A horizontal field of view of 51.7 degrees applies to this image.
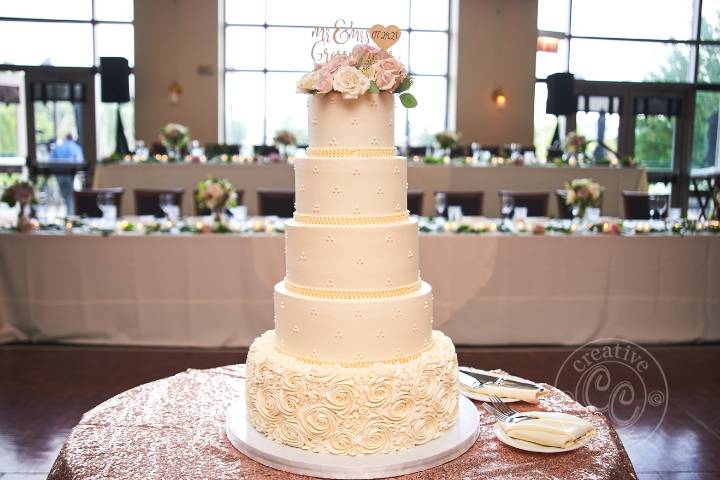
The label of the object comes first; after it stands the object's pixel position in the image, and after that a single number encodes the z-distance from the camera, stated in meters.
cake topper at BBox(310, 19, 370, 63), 2.27
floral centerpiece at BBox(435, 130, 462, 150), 9.04
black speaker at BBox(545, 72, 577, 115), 11.72
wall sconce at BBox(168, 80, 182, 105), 12.12
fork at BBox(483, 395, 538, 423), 2.33
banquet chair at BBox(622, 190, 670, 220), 6.82
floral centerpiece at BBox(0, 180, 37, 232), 4.94
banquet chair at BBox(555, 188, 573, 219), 7.14
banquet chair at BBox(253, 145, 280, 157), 9.55
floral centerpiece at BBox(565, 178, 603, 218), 5.23
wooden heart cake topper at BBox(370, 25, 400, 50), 2.29
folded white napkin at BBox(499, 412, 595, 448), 2.18
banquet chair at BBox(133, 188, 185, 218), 6.61
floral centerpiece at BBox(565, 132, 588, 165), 8.87
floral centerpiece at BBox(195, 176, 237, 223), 5.07
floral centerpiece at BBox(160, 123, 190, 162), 8.37
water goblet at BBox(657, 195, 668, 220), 5.35
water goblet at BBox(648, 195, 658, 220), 5.34
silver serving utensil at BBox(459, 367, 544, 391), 2.65
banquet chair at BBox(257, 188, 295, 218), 6.33
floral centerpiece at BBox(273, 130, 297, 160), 8.90
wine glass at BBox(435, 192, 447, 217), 5.63
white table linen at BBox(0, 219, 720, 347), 4.92
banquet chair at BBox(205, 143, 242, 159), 8.86
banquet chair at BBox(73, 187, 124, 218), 6.23
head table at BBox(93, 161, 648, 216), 8.00
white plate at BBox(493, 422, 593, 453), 2.17
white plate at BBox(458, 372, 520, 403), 2.61
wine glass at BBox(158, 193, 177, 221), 5.34
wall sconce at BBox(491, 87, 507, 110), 12.56
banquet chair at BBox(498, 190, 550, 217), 6.75
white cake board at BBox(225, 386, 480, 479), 2.06
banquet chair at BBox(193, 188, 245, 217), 6.86
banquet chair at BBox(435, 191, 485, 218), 6.72
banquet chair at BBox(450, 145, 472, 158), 9.38
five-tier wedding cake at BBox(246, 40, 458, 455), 2.17
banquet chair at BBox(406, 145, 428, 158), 10.62
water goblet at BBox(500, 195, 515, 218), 5.64
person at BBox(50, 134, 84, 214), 12.05
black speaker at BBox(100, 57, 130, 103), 11.24
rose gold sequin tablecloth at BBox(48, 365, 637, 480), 2.06
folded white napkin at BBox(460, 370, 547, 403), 2.58
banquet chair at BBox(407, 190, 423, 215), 6.43
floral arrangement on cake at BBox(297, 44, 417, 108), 2.16
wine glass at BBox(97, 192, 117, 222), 5.32
